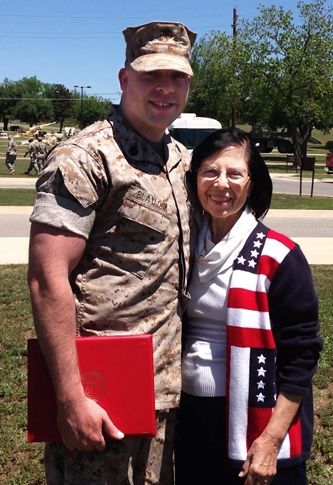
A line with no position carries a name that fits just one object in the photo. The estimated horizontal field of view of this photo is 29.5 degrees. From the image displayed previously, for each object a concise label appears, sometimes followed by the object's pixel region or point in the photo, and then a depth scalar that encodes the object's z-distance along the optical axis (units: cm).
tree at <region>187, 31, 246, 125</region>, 3678
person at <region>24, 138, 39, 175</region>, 2227
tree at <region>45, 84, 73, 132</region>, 10006
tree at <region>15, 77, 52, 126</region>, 10281
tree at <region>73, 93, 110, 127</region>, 8150
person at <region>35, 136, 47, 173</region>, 2203
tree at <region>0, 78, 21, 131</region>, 10344
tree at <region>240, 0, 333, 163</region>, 3444
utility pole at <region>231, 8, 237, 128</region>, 3527
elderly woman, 202
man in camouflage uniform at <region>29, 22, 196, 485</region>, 190
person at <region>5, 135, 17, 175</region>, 2327
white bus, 2550
